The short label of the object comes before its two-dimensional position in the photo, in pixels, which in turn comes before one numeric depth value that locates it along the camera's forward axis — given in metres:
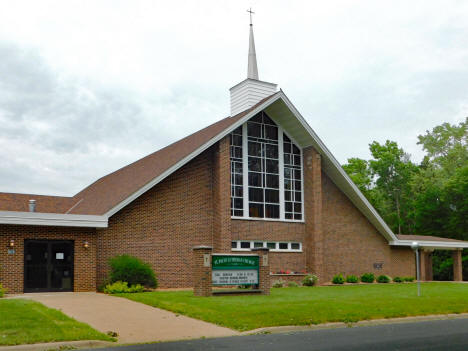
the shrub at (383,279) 32.03
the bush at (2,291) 19.44
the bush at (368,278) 31.24
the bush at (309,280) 28.38
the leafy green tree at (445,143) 58.00
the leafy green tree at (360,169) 64.93
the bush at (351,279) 30.55
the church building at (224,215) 22.06
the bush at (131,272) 22.05
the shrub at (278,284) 26.98
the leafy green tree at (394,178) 62.44
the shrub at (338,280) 29.72
